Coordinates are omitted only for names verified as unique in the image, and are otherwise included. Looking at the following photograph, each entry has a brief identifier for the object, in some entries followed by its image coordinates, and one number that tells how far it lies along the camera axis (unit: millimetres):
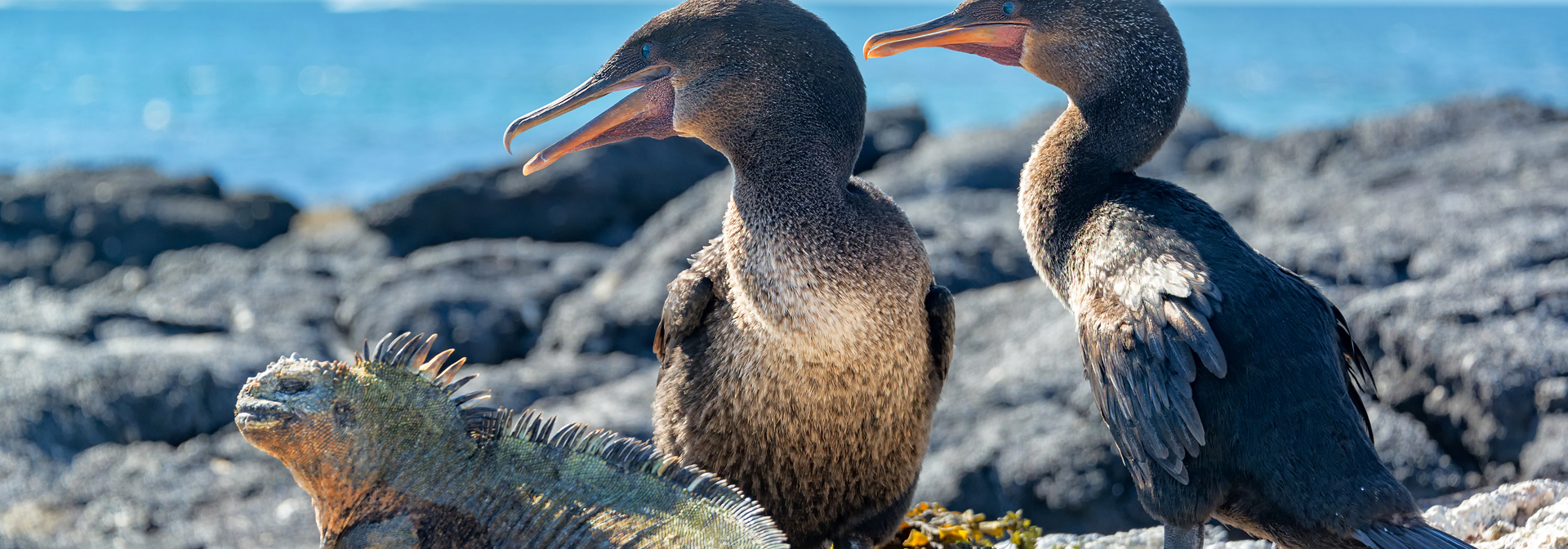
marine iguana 3016
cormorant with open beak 3600
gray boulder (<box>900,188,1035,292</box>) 7555
